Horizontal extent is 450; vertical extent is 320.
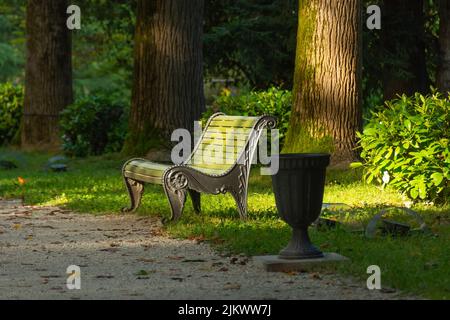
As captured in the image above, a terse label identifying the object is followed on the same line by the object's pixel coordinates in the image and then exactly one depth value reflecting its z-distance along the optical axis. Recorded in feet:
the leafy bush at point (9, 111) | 83.41
